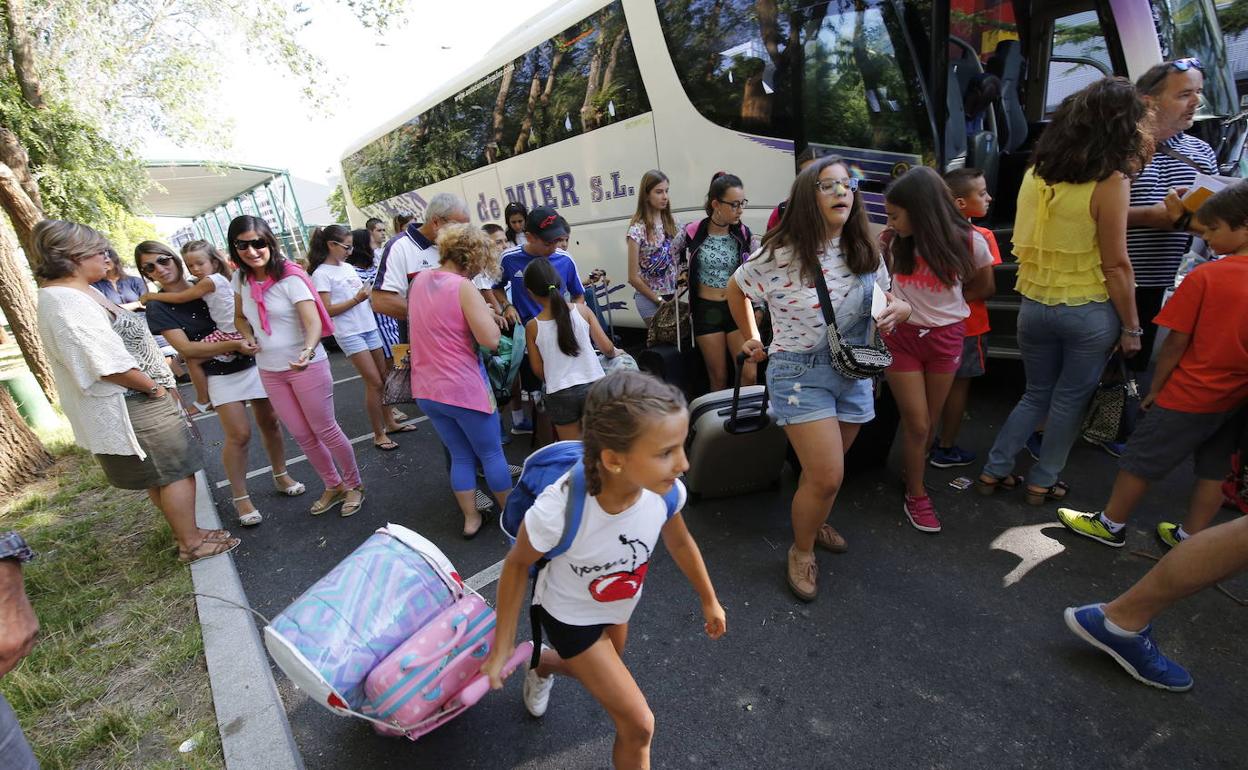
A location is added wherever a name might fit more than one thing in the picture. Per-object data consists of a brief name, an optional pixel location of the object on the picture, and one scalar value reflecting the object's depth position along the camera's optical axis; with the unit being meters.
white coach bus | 4.34
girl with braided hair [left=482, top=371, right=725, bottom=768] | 1.38
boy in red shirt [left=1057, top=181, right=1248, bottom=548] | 2.16
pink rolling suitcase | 1.78
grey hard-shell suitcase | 3.00
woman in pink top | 2.96
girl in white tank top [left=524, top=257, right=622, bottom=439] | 3.10
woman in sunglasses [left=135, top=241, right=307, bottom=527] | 3.57
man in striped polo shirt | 2.90
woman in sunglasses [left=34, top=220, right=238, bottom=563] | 2.68
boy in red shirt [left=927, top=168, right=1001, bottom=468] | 3.19
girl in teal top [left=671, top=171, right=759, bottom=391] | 3.67
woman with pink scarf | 3.41
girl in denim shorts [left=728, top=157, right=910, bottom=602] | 2.30
